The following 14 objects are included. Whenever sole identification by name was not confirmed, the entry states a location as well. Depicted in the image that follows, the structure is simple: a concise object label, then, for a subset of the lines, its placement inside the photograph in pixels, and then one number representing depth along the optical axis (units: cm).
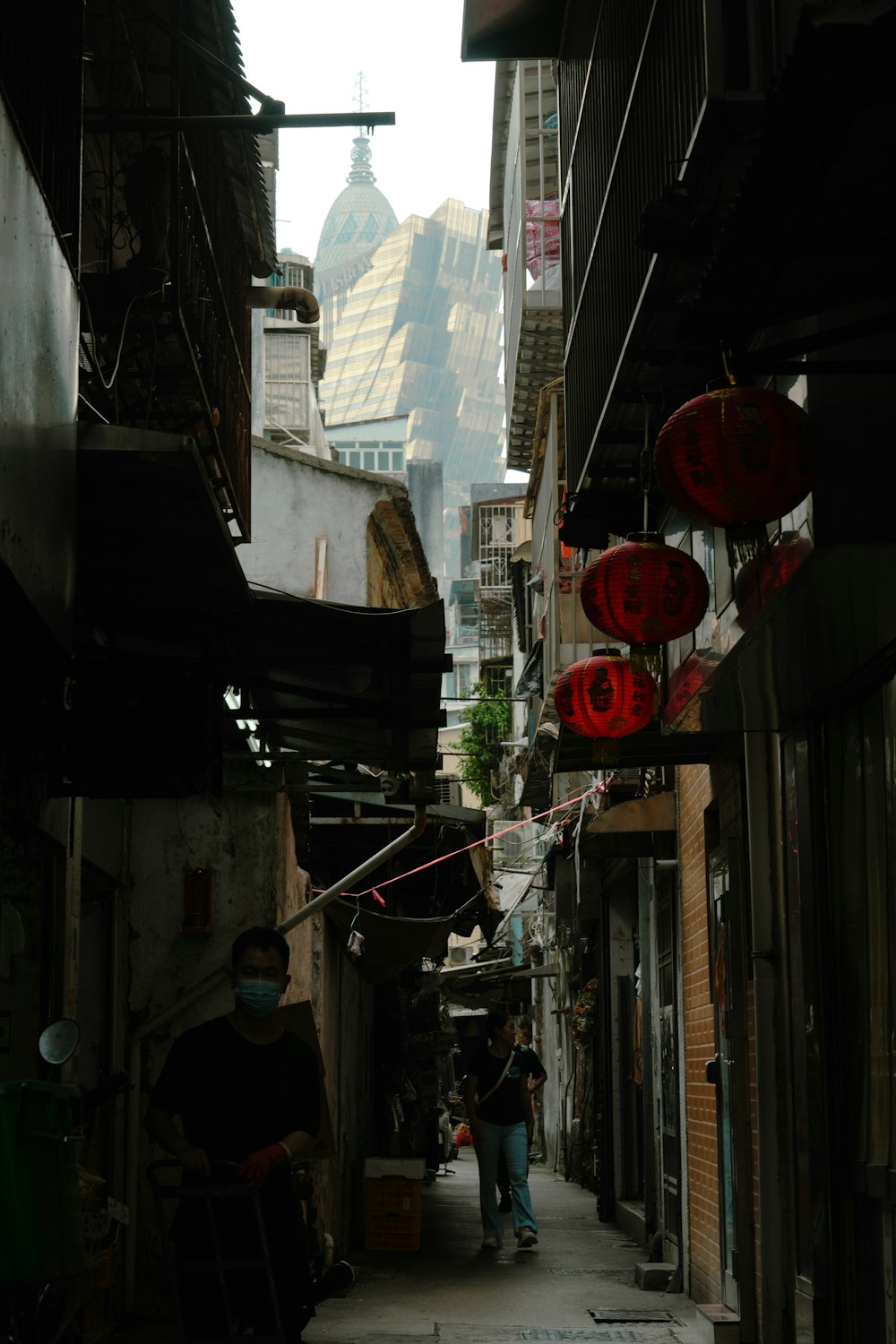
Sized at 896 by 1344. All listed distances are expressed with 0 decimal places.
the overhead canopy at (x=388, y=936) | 1388
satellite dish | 548
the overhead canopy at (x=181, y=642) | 686
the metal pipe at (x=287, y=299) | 1156
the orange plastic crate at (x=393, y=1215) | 1416
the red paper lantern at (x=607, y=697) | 852
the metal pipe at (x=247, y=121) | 768
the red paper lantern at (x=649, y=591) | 698
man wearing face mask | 564
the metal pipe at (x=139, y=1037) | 998
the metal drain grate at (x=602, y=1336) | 933
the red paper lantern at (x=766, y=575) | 570
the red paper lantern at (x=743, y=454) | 524
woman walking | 1394
